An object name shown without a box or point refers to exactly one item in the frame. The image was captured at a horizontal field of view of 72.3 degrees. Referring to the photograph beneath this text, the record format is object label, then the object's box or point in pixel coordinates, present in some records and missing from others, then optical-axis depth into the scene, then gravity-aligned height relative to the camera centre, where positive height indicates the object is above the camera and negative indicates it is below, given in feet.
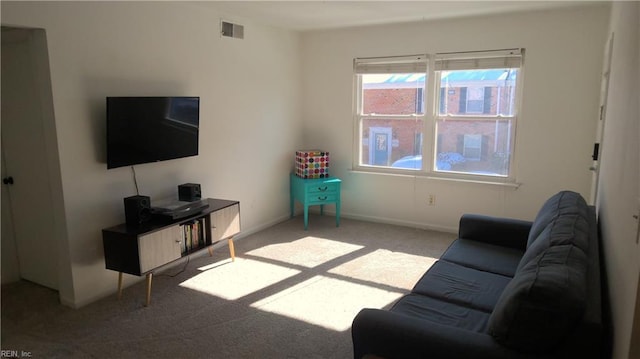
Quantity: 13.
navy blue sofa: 5.02 -2.59
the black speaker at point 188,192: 12.32 -2.10
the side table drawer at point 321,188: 16.79 -2.73
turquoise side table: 16.69 -2.87
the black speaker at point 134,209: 10.67 -2.21
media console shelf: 10.13 -3.06
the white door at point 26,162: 10.26 -1.09
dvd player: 11.12 -2.38
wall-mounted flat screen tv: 10.53 -0.29
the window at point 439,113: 15.08 +0.13
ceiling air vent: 14.05 +2.84
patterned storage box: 17.03 -1.81
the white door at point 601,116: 10.68 +0.01
